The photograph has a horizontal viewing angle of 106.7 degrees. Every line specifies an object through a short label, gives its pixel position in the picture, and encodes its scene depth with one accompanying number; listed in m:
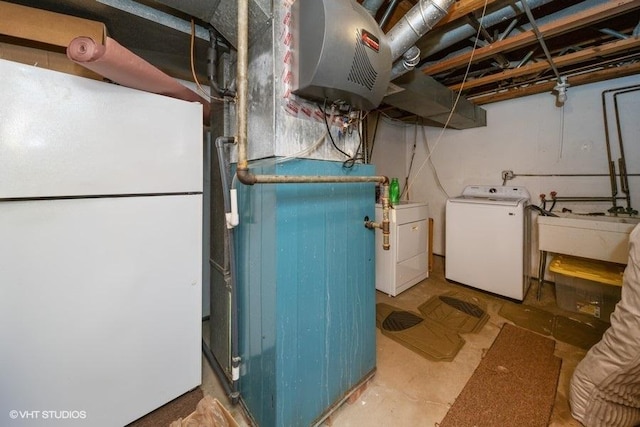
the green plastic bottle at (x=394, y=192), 2.79
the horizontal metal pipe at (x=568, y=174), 2.48
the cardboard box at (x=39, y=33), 1.02
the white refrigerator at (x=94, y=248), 0.95
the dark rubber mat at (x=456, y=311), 2.14
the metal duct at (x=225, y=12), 1.07
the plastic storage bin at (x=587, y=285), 2.12
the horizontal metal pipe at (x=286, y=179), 0.91
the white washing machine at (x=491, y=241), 2.44
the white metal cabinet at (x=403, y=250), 2.56
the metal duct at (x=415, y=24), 1.16
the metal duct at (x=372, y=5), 1.28
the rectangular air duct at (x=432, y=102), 1.97
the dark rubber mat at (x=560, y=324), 1.92
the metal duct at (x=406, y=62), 1.42
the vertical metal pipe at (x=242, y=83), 0.98
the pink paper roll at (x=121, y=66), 0.83
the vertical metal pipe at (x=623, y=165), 2.38
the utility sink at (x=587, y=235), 1.99
